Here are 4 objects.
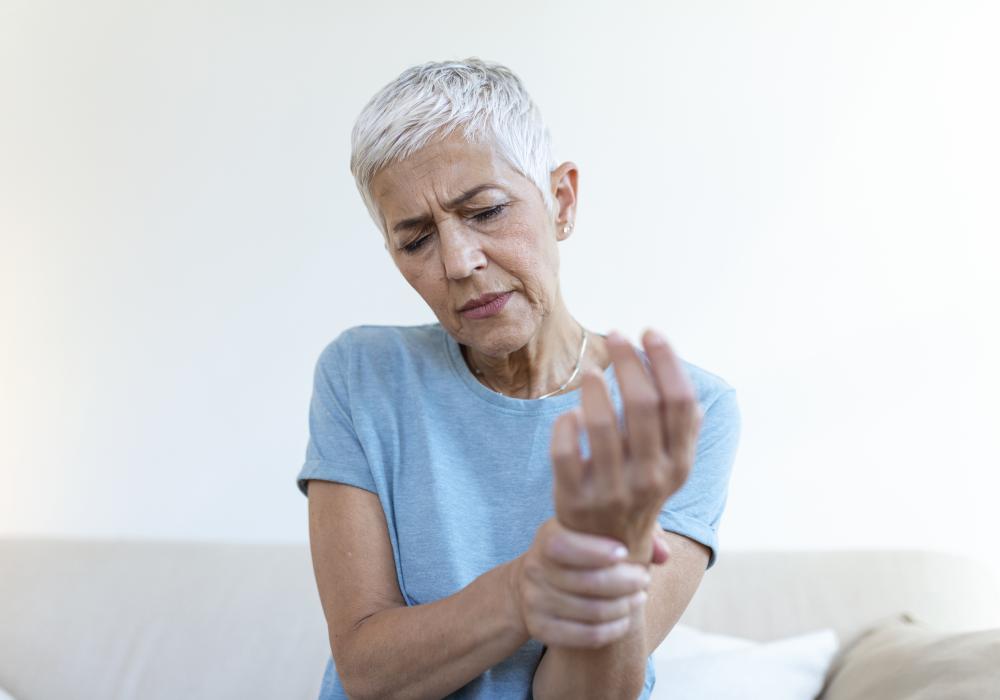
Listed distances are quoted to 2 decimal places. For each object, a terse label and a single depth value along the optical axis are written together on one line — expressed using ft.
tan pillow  4.25
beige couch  6.40
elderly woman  3.83
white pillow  5.53
